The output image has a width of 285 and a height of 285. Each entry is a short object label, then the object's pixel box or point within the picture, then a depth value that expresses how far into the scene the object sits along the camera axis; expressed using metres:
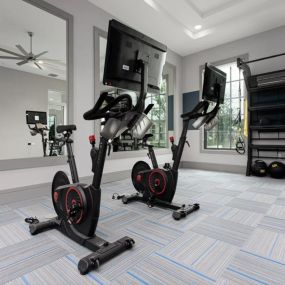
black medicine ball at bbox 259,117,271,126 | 4.18
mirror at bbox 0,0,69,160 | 2.98
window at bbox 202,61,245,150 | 4.91
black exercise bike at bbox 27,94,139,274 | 1.39
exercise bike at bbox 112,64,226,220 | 2.17
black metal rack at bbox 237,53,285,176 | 4.05
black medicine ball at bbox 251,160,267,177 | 4.20
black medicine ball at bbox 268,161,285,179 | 4.01
